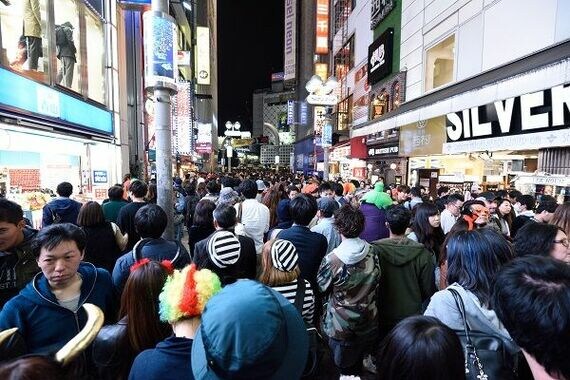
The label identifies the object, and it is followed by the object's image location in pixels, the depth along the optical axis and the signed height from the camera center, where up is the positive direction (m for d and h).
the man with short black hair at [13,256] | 2.43 -0.74
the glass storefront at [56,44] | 7.07 +3.17
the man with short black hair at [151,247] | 2.80 -0.80
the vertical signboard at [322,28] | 35.62 +14.81
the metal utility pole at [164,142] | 5.34 +0.34
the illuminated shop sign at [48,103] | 6.44 +1.45
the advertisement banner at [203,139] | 31.94 +2.42
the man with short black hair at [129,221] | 4.77 -0.88
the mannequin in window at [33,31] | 7.58 +3.12
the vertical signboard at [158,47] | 5.01 +1.81
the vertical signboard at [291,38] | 49.81 +19.28
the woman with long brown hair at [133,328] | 1.76 -0.94
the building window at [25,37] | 6.75 +2.83
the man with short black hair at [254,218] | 4.80 -0.83
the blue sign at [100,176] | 10.30 -0.48
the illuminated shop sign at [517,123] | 6.90 +1.08
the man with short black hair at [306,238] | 3.32 -0.80
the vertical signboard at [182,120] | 20.72 +2.86
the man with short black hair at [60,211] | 4.93 -0.76
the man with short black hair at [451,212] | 4.91 -0.74
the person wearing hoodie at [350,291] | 2.93 -1.17
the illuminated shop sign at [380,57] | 17.20 +5.98
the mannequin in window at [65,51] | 9.42 +3.28
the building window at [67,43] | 9.38 +3.55
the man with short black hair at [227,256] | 2.93 -0.87
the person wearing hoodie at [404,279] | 3.10 -1.11
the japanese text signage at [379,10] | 17.32 +8.61
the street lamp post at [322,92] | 12.58 +2.90
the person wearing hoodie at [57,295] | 1.94 -0.87
